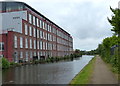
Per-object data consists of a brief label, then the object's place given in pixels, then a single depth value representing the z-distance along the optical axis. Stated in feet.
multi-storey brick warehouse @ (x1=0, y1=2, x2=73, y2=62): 68.87
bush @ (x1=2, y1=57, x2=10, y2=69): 47.50
